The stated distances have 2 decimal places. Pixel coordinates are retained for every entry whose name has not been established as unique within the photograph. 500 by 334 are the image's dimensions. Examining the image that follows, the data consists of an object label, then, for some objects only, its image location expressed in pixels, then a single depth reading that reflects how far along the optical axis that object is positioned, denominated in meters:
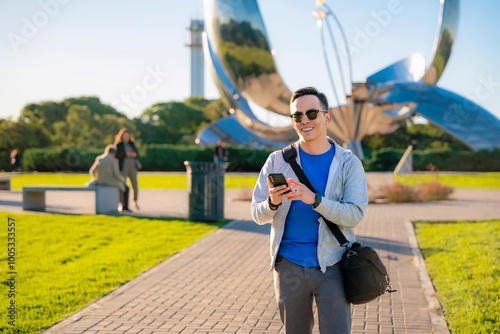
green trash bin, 9.90
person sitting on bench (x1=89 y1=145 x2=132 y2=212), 11.00
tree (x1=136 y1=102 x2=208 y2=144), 56.88
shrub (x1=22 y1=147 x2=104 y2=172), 37.88
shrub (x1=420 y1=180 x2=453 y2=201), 14.84
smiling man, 2.41
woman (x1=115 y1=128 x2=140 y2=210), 11.29
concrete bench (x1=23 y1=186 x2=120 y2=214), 10.95
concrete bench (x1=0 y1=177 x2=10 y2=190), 18.14
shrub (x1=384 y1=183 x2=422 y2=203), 14.27
